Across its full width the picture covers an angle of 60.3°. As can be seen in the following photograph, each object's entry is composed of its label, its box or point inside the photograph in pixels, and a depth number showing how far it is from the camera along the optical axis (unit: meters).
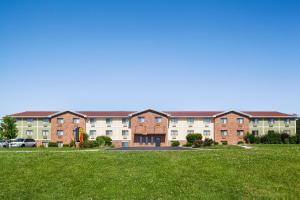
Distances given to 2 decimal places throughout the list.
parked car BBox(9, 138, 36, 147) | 46.75
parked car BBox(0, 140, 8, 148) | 45.25
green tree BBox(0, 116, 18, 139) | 50.08
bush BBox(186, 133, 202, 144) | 52.39
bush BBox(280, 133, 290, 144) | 48.79
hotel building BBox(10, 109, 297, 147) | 54.19
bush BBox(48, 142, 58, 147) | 49.57
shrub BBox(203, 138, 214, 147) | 42.75
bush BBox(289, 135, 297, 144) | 48.81
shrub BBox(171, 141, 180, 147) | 52.39
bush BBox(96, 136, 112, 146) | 48.39
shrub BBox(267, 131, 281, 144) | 49.11
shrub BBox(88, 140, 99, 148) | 40.49
